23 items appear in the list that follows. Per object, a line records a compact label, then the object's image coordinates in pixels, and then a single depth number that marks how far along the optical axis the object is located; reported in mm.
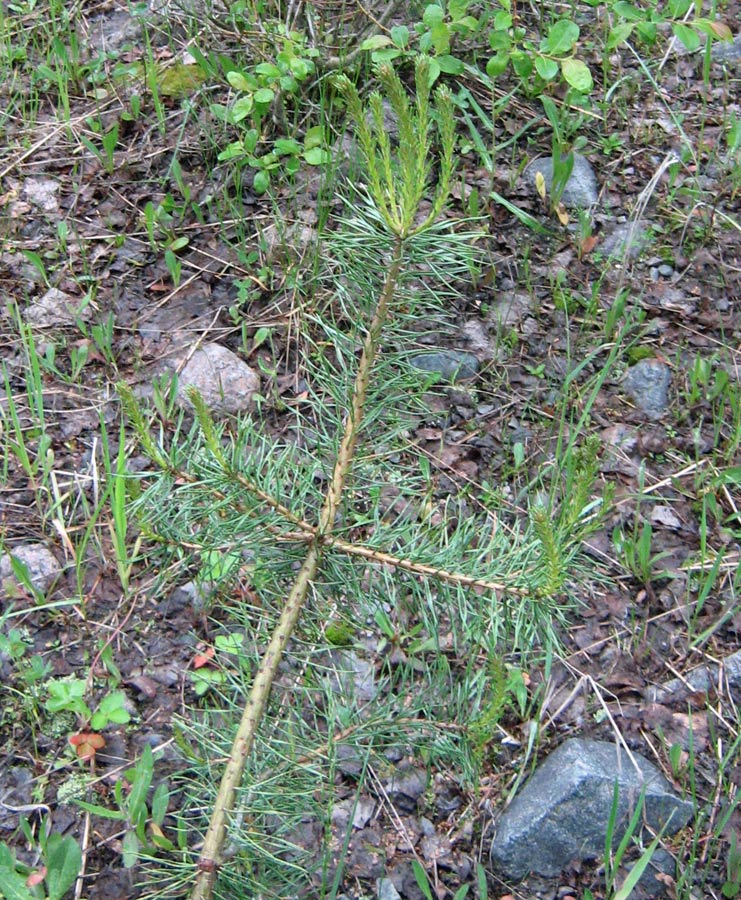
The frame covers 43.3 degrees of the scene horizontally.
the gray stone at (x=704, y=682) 2270
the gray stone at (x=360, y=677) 2160
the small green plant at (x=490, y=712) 1450
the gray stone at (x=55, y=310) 2832
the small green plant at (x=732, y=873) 1934
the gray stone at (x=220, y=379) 2689
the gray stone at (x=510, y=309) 2893
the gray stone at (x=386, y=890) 1932
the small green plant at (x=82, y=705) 2094
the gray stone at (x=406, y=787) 2082
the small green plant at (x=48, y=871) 1691
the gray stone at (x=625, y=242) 3064
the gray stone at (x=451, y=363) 2771
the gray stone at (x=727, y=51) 3646
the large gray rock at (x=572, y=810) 1984
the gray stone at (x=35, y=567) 2332
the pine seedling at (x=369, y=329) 1206
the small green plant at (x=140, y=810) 1896
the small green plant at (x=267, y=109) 2977
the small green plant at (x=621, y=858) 1873
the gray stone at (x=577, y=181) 3191
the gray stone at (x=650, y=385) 2781
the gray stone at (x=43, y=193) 3129
